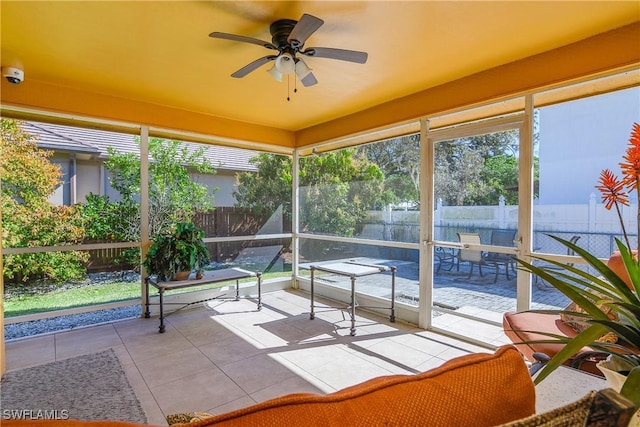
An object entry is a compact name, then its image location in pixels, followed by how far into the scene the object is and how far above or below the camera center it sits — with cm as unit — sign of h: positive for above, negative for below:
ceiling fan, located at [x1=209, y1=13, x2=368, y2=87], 204 +111
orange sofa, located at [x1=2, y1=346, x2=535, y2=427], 50 -33
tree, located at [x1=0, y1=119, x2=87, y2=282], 330 -2
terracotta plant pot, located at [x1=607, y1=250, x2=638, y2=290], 204 -35
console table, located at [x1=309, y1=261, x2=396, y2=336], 354 -71
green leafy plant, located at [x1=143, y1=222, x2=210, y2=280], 372 -53
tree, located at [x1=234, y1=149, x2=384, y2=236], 449 +34
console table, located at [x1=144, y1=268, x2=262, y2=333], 362 -85
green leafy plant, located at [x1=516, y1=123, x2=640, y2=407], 66 -21
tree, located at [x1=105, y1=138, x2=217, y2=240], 399 +35
